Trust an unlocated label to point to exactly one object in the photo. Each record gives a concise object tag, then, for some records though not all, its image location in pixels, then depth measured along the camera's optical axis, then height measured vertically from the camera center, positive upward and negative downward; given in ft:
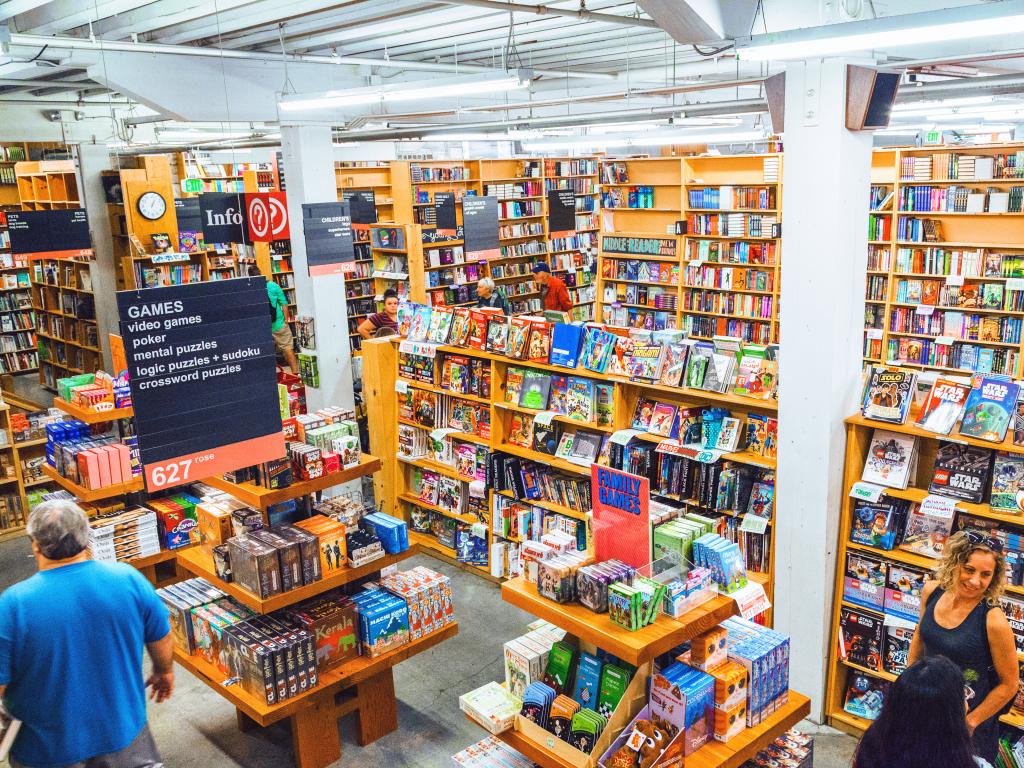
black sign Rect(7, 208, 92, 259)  30.60 -0.08
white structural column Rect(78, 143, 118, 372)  35.81 -0.15
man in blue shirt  10.46 -5.17
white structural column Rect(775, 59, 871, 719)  14.74 -2.36
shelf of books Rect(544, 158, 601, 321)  48.80 -1.74
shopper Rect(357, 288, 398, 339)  30.30 -3.60
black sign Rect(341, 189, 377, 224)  35.83 +0.50
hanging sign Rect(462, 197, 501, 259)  33.32 -0.44
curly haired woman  11.16 -5.69
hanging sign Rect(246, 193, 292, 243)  27.58 +0.25
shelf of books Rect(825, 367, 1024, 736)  14.14 -5.15
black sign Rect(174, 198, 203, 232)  32.63 +0.50
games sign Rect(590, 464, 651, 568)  10.71 -3.91
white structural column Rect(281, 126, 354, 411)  28.55 -2.20
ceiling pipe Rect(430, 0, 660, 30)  15.69 +4.01
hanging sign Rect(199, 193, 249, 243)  27.30 +0.21
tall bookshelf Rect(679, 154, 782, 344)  33.78 -1.75
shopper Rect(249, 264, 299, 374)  33.88 -4.49
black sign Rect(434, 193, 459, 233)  37.88 +0.21
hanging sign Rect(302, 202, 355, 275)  26.27 -0.51
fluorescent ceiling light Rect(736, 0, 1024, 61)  9.68 +2.01
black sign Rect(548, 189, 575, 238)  37.81 -0.05
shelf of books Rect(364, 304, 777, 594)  17.24 -4.92
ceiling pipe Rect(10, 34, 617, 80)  21.64 +5.03
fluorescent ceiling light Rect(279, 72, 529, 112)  18.25 +2.86
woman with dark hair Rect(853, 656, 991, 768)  8.19 -5.02
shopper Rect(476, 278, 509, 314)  34.76 -3.36
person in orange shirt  37.19 -3.53
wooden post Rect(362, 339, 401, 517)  23.93 -5.34
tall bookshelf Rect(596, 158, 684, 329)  37.45 -1.55
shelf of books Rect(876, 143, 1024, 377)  28.12 -2.23
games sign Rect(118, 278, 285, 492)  12.64 -2.33
